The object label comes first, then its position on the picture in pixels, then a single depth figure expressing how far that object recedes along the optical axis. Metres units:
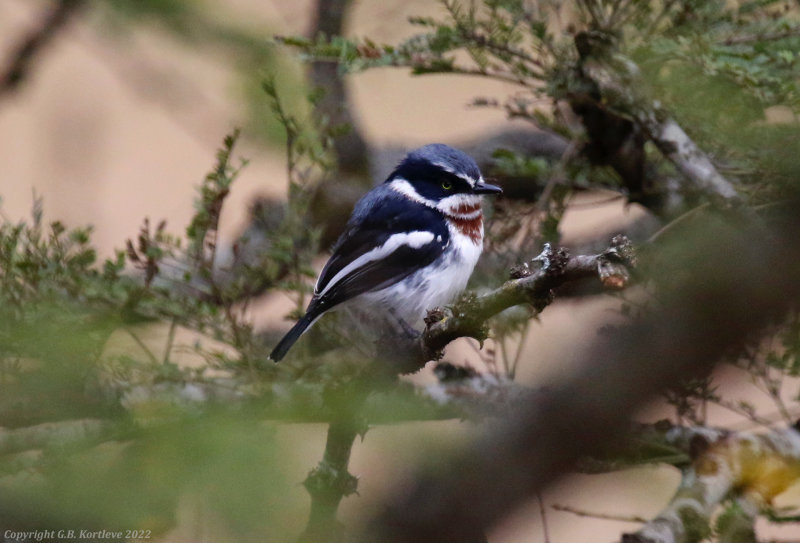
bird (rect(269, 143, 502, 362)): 6.05
